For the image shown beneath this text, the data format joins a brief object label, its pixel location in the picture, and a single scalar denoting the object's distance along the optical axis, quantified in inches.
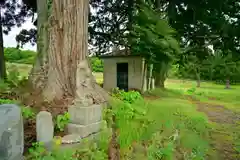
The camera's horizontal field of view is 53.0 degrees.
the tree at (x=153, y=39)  378.3
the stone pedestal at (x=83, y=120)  142.2
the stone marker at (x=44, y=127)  118.3
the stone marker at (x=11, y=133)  95.7
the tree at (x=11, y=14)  428.5
